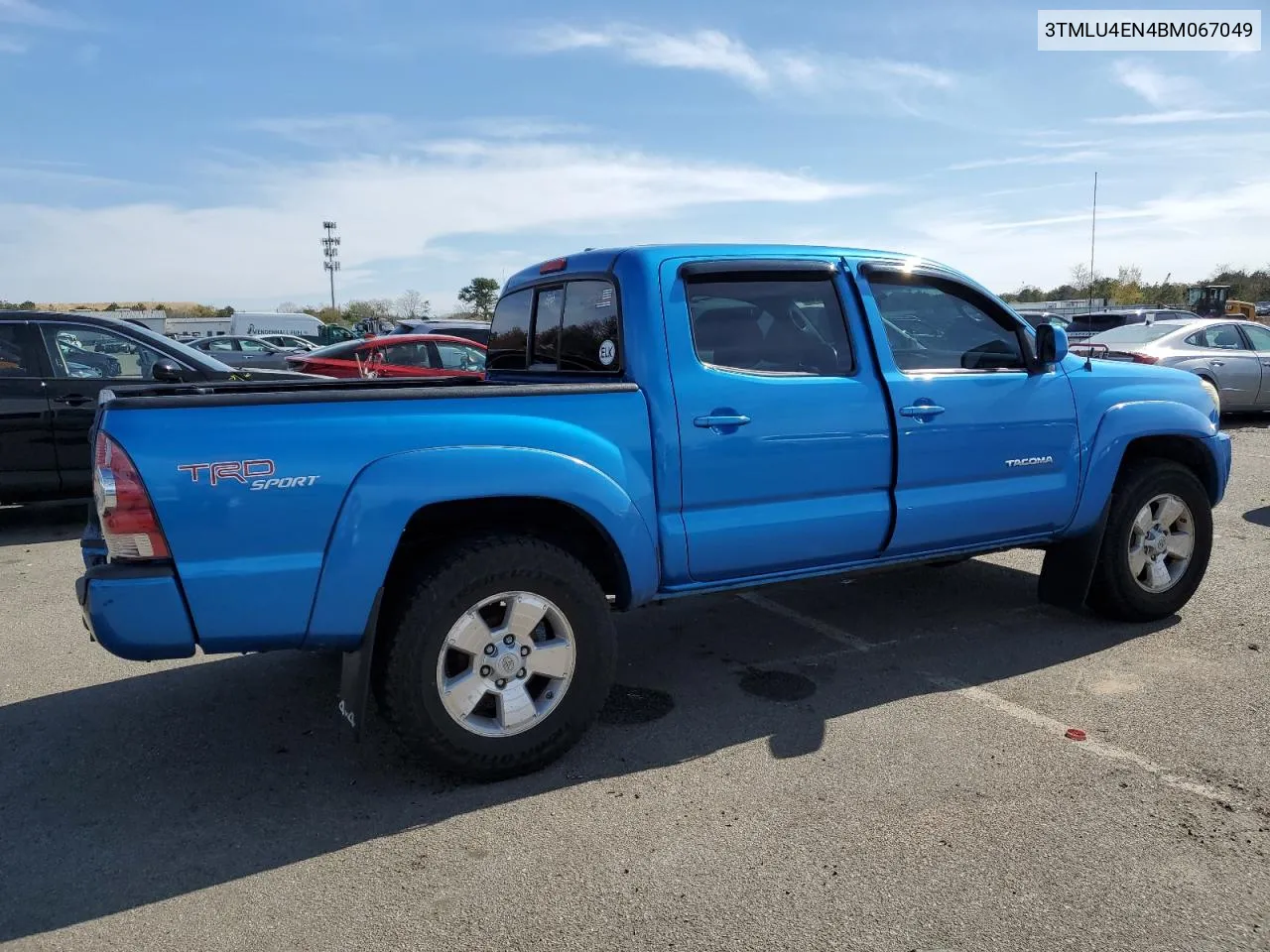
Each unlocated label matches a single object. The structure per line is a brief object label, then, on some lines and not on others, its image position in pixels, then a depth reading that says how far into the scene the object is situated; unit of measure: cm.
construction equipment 3139
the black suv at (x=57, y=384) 741
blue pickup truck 295
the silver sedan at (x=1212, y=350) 1287
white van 3978
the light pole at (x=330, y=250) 8125
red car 1466
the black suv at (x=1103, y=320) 1905
